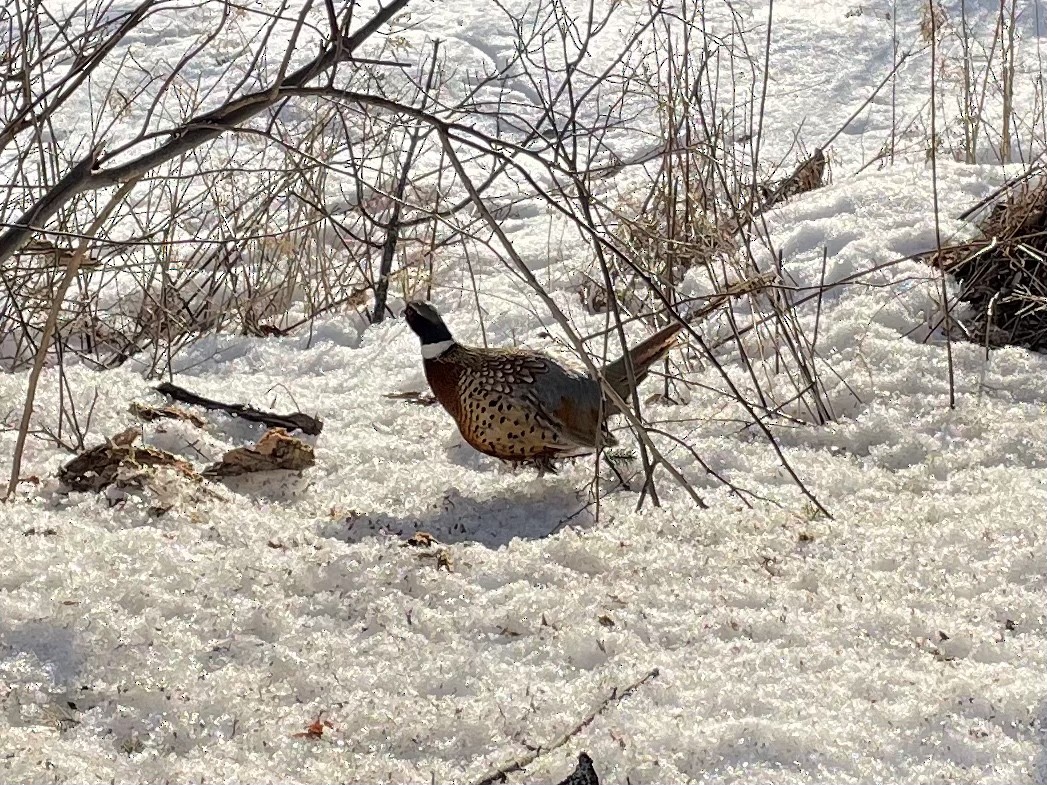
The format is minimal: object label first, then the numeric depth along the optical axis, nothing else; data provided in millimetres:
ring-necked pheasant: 3754
